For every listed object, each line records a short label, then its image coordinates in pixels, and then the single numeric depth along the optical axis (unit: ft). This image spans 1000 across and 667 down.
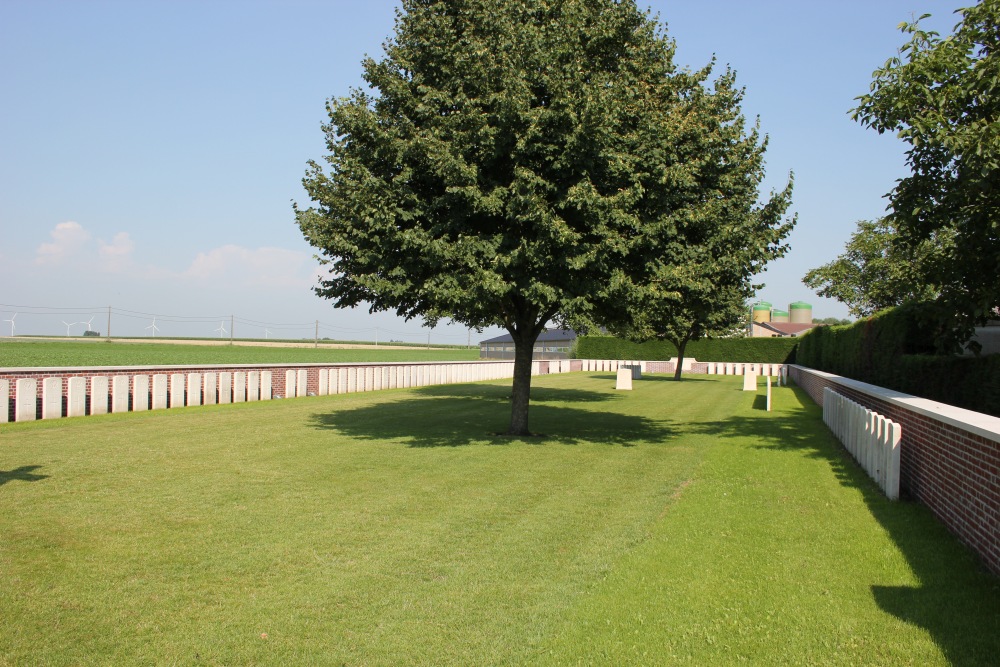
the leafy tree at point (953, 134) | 29.40
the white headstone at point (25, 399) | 44.24
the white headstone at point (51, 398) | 45.75
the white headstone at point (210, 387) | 58.80
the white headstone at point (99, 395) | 48.80
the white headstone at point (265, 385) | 65.46
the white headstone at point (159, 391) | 54.08
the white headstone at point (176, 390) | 55.93
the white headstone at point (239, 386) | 61.93
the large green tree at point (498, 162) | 34.53
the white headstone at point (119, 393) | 50.85
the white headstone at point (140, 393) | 52.20
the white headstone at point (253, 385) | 63.77
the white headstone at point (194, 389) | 57.36
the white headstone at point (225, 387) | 60.44
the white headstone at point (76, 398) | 47.14
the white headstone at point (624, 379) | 95.61
